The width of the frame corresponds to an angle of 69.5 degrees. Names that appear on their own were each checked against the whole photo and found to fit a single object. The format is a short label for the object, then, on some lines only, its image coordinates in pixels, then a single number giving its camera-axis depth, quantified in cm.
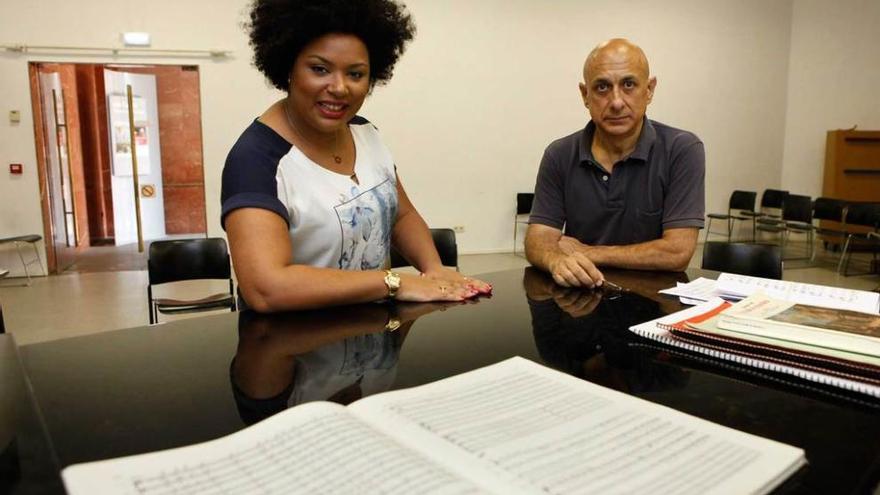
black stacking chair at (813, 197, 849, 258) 679
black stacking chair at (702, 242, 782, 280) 224
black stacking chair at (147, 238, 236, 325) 314
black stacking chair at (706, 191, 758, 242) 802
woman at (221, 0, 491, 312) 134
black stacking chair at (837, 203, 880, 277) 627
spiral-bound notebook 89
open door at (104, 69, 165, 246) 775
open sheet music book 60
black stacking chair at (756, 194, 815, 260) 690
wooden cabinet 805
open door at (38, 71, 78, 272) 634
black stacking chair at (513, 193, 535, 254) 741
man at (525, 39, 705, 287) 221
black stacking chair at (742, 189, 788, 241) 800
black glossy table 74
